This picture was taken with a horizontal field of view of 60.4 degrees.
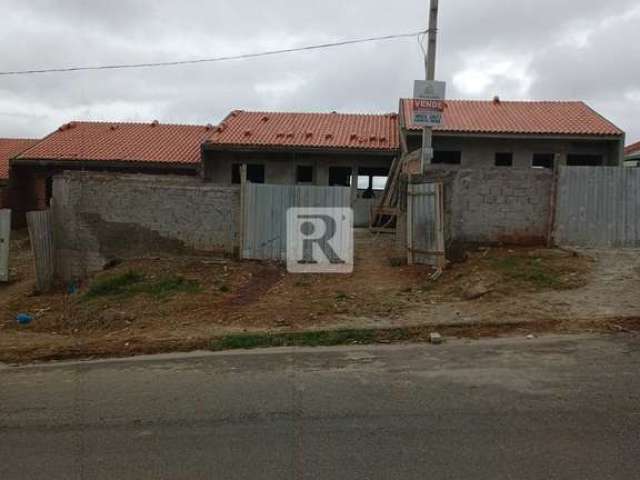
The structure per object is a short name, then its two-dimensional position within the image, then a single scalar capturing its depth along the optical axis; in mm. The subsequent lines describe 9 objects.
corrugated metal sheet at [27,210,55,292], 10609
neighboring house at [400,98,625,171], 17219
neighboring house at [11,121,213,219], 19203
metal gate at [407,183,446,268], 9648
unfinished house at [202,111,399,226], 17969
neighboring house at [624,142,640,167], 22872
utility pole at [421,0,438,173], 10844
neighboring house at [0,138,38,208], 19406
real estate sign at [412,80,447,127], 10469
